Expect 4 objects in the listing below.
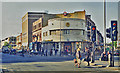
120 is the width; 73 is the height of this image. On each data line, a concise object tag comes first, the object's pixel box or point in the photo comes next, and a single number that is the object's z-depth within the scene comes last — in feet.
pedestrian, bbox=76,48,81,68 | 62.21
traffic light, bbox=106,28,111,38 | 65.05
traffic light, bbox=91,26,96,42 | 78.16
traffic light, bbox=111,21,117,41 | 62.97
